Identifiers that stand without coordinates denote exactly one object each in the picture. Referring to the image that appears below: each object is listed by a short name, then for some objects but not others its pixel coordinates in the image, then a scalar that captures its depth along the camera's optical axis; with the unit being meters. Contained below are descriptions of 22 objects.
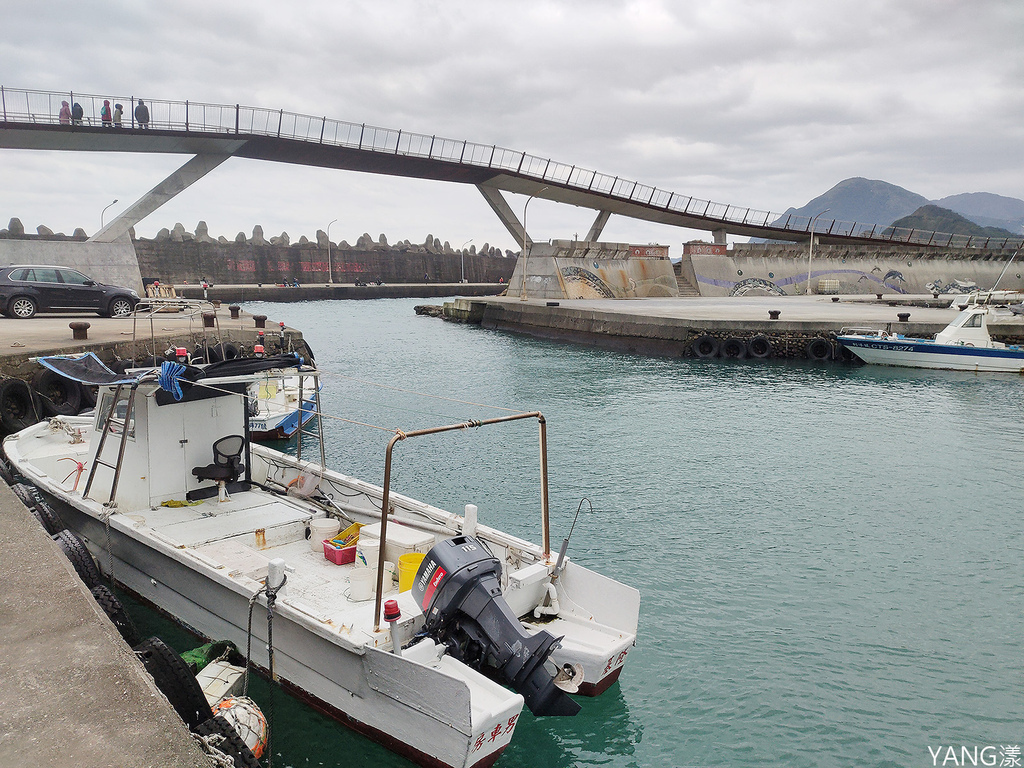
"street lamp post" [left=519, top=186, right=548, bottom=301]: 50.97
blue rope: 7.82
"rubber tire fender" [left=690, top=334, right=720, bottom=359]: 33.47
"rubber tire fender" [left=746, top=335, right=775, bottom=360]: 32.94
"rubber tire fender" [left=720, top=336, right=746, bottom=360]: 33.13
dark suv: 23.92
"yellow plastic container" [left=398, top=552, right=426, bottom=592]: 7.02
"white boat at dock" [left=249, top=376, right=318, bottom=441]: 16.92
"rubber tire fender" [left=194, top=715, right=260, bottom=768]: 4.88
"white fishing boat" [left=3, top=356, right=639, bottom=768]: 5.59
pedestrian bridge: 37.59
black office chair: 8.94
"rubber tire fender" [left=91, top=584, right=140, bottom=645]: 6.91
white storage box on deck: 7.44
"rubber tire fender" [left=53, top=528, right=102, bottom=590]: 7.82
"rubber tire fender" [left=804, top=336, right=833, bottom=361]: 32.34
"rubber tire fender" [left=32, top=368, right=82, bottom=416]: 16.14
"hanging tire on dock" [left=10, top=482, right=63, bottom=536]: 8.90
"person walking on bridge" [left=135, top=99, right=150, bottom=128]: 38.06
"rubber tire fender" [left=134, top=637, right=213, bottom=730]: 5.35
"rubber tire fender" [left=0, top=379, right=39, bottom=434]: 15.26
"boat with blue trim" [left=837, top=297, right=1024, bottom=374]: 28.53
